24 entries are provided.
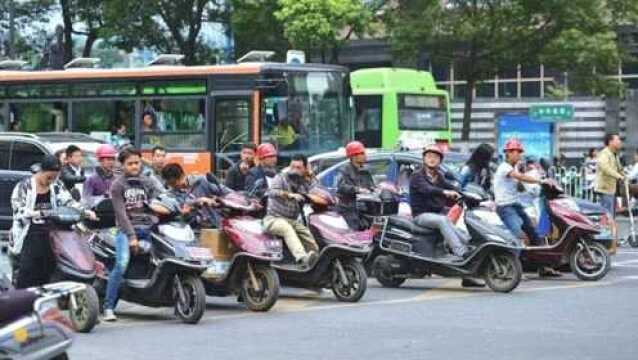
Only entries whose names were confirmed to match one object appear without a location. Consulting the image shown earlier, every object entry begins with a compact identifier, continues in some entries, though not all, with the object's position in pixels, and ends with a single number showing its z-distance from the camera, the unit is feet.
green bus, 104.01
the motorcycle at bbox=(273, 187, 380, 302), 44.39
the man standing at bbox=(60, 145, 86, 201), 54.39
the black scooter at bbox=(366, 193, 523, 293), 47.01
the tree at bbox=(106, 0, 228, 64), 122.42
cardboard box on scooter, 43.42
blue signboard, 110.42
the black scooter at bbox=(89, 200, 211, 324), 39.34
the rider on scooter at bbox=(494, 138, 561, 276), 51.42
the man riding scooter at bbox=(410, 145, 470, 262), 47.37
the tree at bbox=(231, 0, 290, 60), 120.37
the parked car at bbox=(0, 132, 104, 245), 65.92
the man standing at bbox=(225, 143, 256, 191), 53.40
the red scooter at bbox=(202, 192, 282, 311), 42.22
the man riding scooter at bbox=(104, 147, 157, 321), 39.70
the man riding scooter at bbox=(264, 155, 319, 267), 44.57
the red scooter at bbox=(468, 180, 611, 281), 50.57
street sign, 107.65
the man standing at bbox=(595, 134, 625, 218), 64.69
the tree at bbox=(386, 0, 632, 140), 109.50
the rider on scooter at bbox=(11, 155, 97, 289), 37.83
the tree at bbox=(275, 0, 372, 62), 113.29
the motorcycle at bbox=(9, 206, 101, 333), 37.68
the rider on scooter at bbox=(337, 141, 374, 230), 49.08
